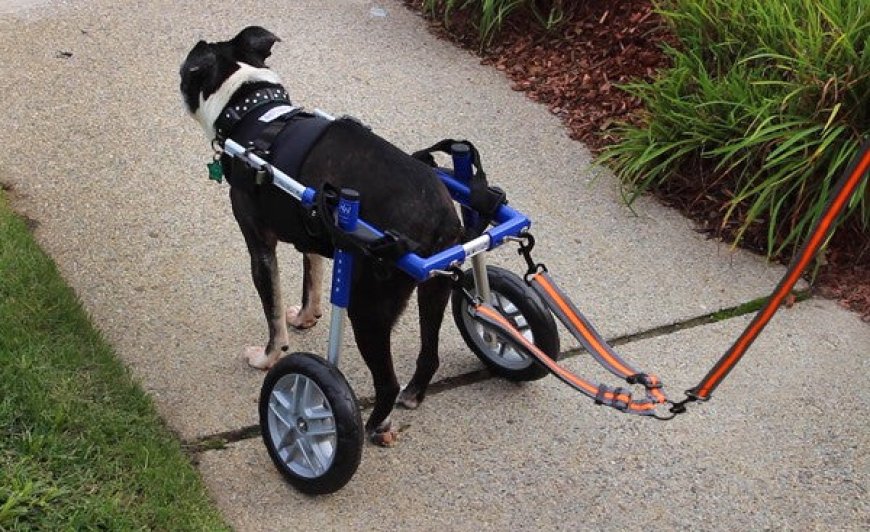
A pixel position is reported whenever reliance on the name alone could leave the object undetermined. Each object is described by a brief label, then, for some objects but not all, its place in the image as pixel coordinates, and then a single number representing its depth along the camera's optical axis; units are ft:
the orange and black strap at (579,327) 11.27
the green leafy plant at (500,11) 21.43
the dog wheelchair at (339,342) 10.75
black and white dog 11.36
